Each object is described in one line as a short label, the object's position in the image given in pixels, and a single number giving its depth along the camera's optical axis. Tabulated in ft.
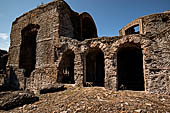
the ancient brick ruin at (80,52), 17.49
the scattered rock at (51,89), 19.75
